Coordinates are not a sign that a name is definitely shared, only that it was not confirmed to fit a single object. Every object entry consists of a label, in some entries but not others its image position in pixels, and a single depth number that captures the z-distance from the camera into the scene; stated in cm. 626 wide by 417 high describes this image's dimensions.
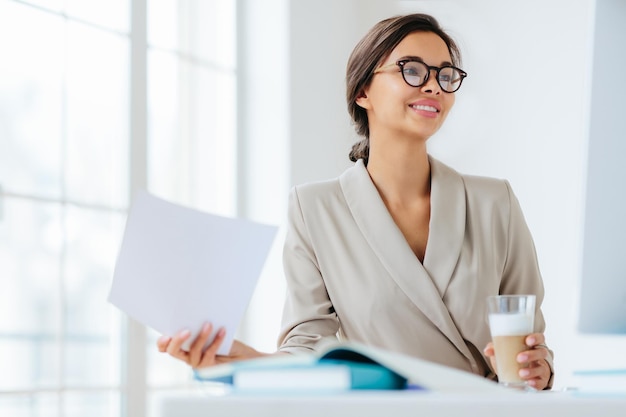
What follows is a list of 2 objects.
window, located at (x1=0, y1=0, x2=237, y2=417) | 538
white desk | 169
